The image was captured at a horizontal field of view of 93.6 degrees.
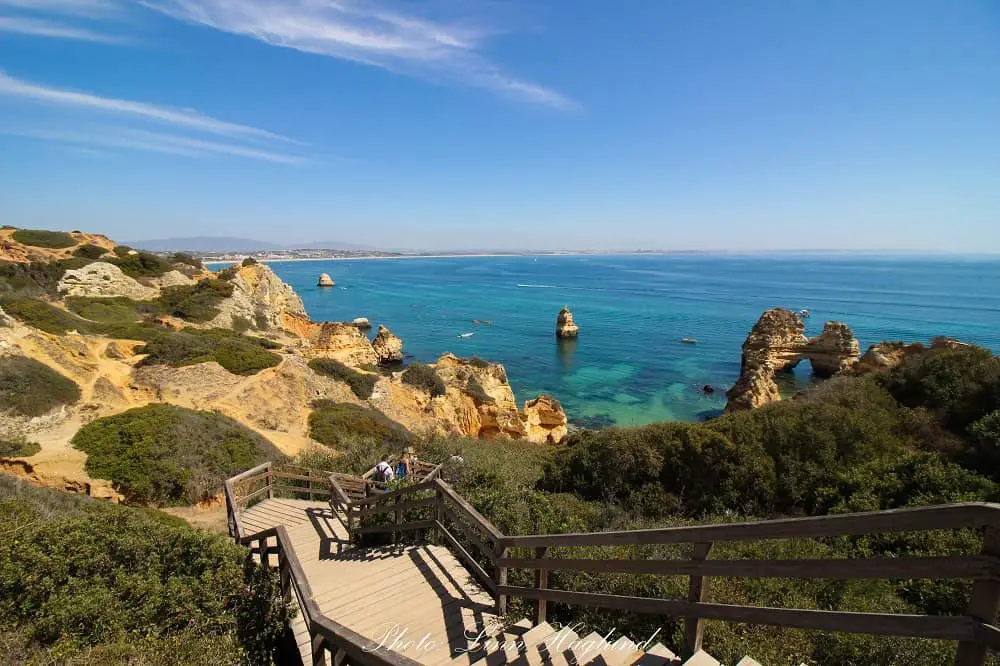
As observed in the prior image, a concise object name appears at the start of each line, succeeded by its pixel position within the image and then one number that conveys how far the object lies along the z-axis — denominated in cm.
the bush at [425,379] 2538
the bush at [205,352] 1855
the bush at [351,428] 1689
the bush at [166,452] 1113
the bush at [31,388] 1258
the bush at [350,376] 2245
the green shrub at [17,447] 1093
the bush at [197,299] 2967
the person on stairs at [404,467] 984
